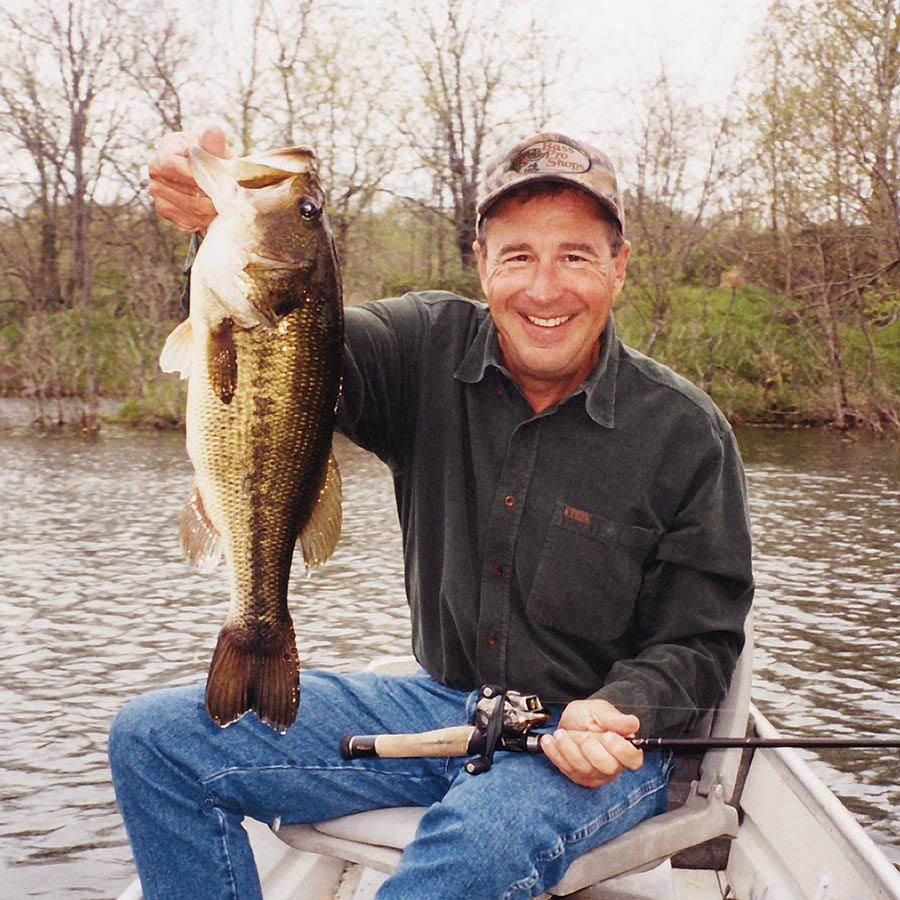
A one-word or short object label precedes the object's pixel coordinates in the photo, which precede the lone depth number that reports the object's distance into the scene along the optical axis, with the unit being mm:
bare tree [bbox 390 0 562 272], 30547
